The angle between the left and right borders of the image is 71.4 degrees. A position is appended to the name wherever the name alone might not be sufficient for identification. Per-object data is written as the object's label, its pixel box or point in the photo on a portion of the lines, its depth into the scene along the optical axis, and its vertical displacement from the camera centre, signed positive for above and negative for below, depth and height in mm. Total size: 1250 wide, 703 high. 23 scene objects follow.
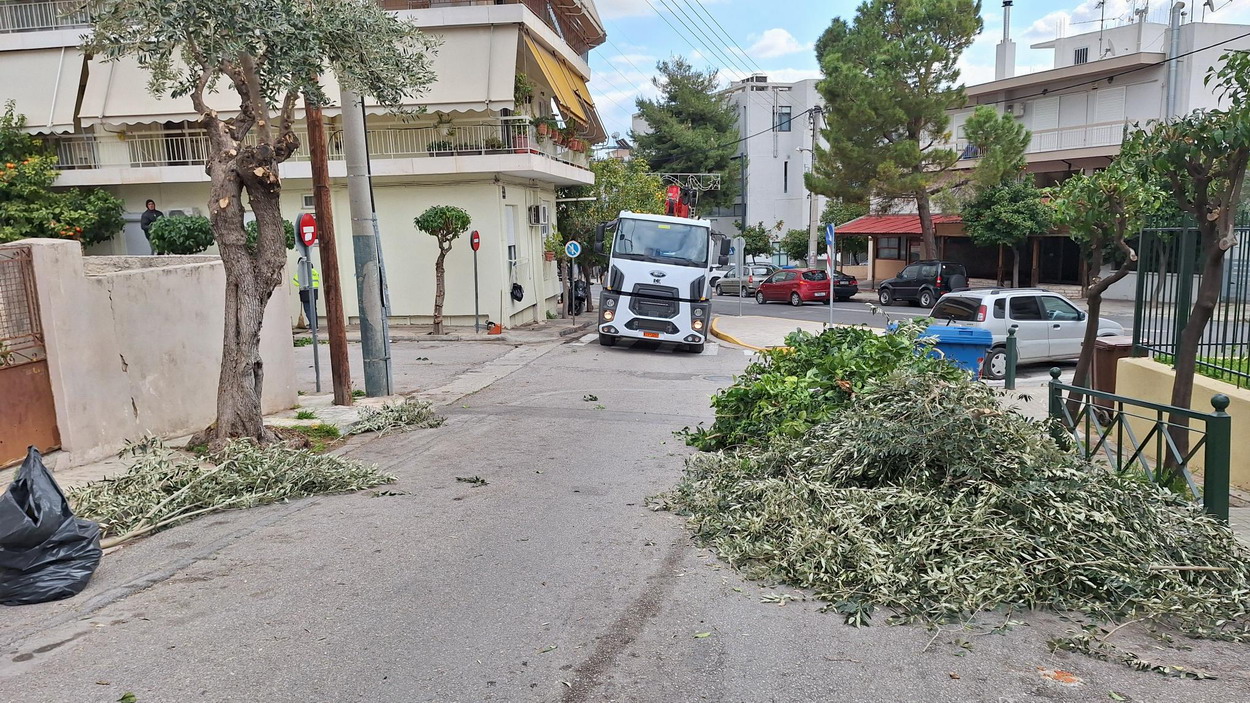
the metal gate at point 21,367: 7820 -985
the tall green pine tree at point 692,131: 58156 +7302
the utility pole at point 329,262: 11258 -164
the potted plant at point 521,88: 21766 +3866
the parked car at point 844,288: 36000 -2183
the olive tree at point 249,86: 8195 +1646
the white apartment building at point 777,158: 55969 +5103
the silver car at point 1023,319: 15516 -1612
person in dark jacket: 20944 +922
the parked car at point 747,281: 40156 -2027
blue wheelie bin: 13398 -1726
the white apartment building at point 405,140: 20953 +2815
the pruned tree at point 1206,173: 6773 +417
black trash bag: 5156 -1738
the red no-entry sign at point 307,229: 13305 +321
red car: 35094 -2039
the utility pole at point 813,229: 38250 +272
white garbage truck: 19109 -918
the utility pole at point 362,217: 12273 +440
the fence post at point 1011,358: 12836 -1878
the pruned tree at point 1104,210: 9141 +194
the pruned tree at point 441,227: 20188 +436
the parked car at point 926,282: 31641 -1830
